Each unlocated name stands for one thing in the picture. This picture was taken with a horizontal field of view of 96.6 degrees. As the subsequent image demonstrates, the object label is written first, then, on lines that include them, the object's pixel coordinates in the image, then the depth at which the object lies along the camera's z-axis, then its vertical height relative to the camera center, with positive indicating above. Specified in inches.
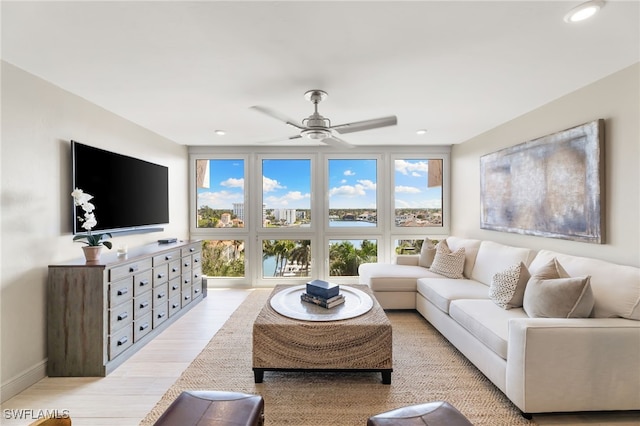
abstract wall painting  93.8 +10.3
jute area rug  73.2 -51.3
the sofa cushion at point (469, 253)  141.9 -20.4
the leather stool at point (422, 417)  50.2 -37.0
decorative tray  90.7 -32.3
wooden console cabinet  90.3 -32.9
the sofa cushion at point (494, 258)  114.5 -19.7
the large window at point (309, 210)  192.1 +2.3
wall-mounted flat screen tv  103.2 +11.9
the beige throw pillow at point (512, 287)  95.5 -25.4
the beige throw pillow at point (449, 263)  140.9 -25.4
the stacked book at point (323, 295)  100.2 -29.3
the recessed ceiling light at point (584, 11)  58.6 +42.6
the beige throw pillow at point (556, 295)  75.9 -23.1
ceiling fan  94.7 +30.6
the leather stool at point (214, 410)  49.6 -36.0
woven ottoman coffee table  84.2 -39.5
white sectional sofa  68.8 -34.8
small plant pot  94.9 -12.7
